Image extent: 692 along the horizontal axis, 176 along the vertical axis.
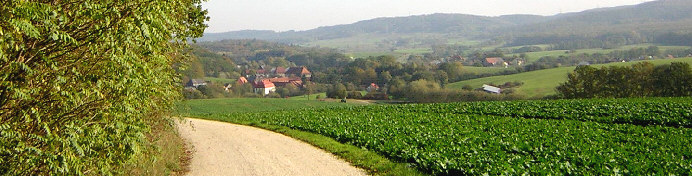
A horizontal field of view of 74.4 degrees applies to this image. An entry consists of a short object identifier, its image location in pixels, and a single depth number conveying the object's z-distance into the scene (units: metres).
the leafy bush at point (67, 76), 5.39
